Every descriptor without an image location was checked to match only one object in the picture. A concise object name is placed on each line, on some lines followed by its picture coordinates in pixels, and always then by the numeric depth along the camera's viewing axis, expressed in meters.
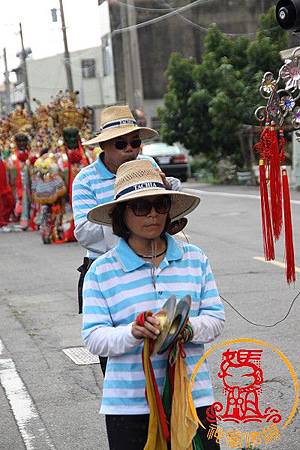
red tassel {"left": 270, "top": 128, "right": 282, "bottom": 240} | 5.64
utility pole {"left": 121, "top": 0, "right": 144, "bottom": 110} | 37.81
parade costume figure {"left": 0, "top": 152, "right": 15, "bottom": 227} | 20.67
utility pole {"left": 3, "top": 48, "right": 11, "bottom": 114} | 67.56
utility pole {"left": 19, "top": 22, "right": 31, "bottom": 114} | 53.09
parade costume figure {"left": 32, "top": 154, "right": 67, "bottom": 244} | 17.22
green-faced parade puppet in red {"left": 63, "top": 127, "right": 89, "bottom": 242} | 17.14
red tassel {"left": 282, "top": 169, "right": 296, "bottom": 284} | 5.47
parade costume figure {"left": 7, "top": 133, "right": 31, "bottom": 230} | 20.61
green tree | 27.91
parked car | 34.75
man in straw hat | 5.41
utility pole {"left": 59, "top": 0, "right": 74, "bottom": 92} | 39.62
